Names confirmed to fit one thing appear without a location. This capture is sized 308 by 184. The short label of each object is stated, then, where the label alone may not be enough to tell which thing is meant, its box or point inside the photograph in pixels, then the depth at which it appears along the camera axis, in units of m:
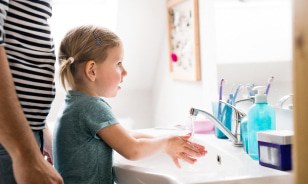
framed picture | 1.90
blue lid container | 0.90
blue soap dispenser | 1.08
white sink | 0.86
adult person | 0.80
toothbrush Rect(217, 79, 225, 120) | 1.48
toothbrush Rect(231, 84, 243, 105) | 1.38
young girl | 1.12
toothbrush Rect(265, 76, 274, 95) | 1.24
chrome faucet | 1.27
